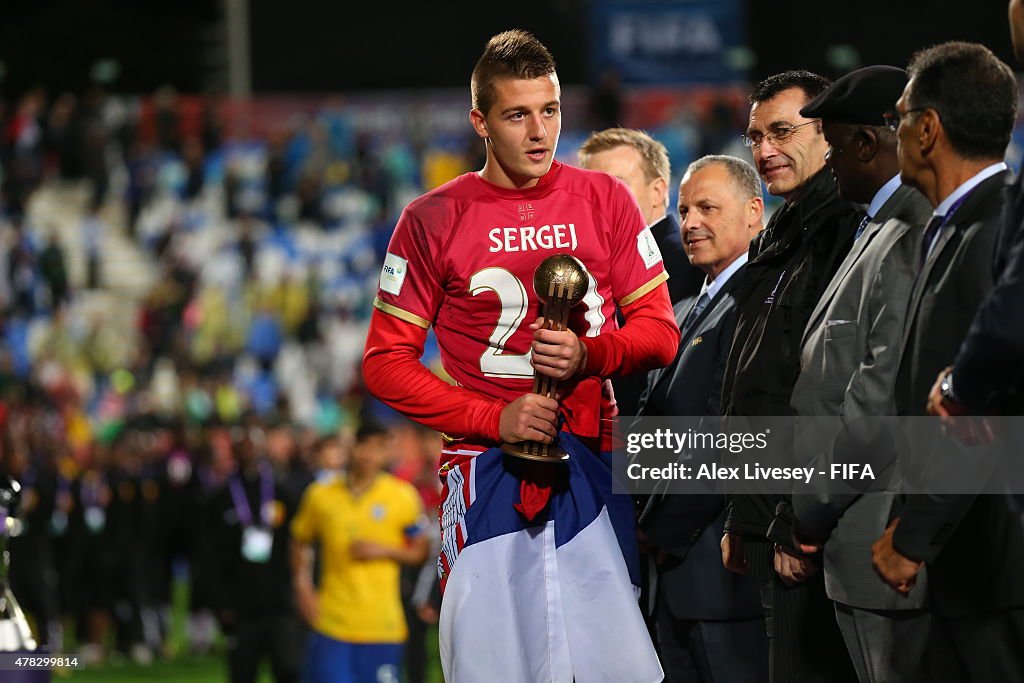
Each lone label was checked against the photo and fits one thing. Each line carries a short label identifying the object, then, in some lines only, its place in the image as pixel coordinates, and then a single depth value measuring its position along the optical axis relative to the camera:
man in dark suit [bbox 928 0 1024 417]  5.60
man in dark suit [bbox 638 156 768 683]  8.61
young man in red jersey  7.27
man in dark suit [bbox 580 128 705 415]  9.93
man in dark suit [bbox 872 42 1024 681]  6.19
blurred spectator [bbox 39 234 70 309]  43.47
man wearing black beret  7.02
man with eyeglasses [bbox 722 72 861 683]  7.82
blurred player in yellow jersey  17.36
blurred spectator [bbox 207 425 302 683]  20.20
